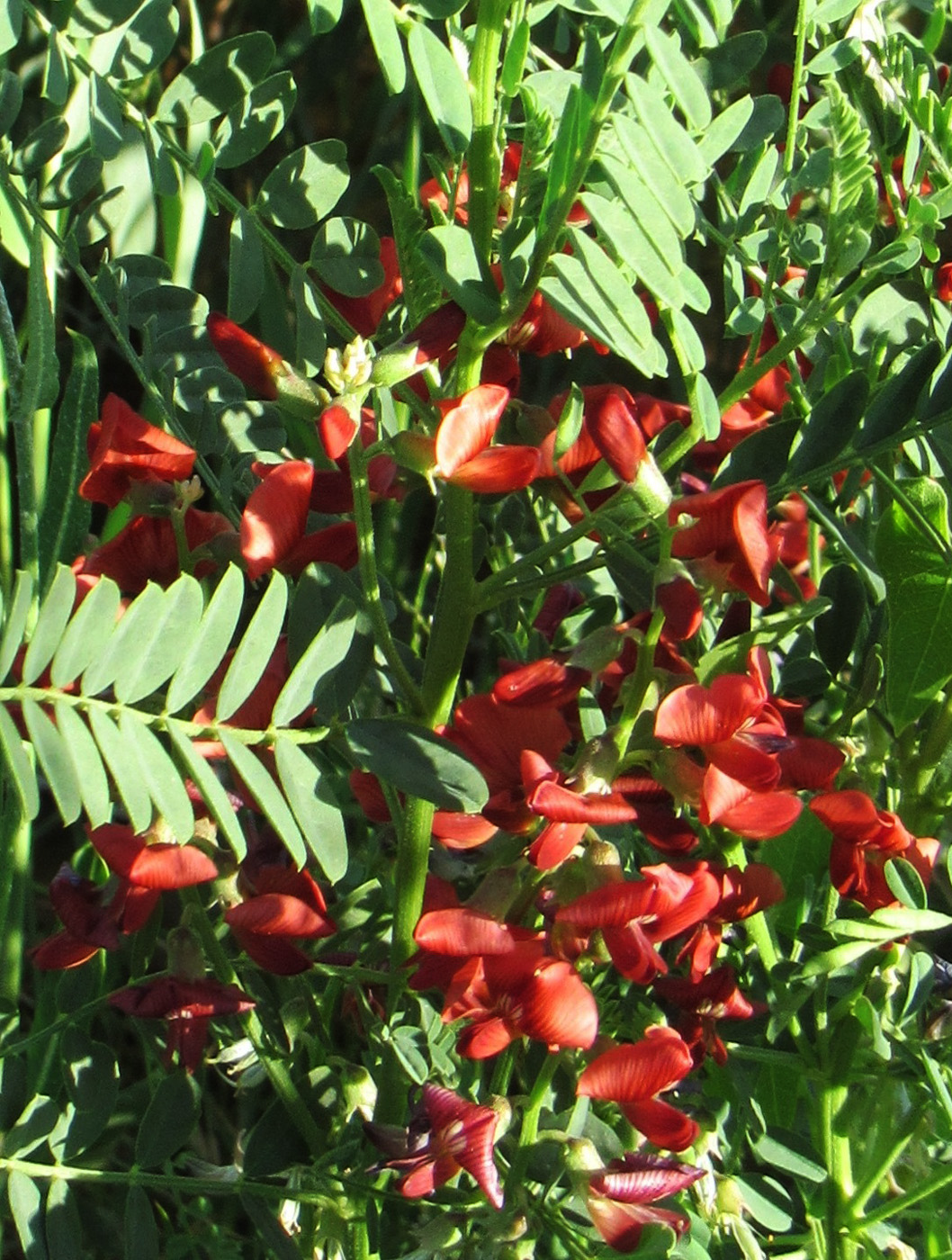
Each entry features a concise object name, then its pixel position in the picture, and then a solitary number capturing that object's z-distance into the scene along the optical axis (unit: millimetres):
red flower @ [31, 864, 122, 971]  462
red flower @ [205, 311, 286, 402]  444
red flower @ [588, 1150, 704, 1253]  448
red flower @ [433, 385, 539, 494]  432
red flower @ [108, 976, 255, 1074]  461
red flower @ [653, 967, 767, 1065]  458
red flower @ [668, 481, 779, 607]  431
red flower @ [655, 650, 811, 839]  431
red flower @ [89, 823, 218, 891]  442
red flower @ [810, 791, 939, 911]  448
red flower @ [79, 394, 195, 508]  454
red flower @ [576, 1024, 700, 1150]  441
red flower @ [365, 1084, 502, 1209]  446
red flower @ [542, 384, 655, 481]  434
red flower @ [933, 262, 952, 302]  473
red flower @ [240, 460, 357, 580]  442
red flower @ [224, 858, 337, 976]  448
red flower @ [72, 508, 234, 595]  461
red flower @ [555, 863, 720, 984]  432
